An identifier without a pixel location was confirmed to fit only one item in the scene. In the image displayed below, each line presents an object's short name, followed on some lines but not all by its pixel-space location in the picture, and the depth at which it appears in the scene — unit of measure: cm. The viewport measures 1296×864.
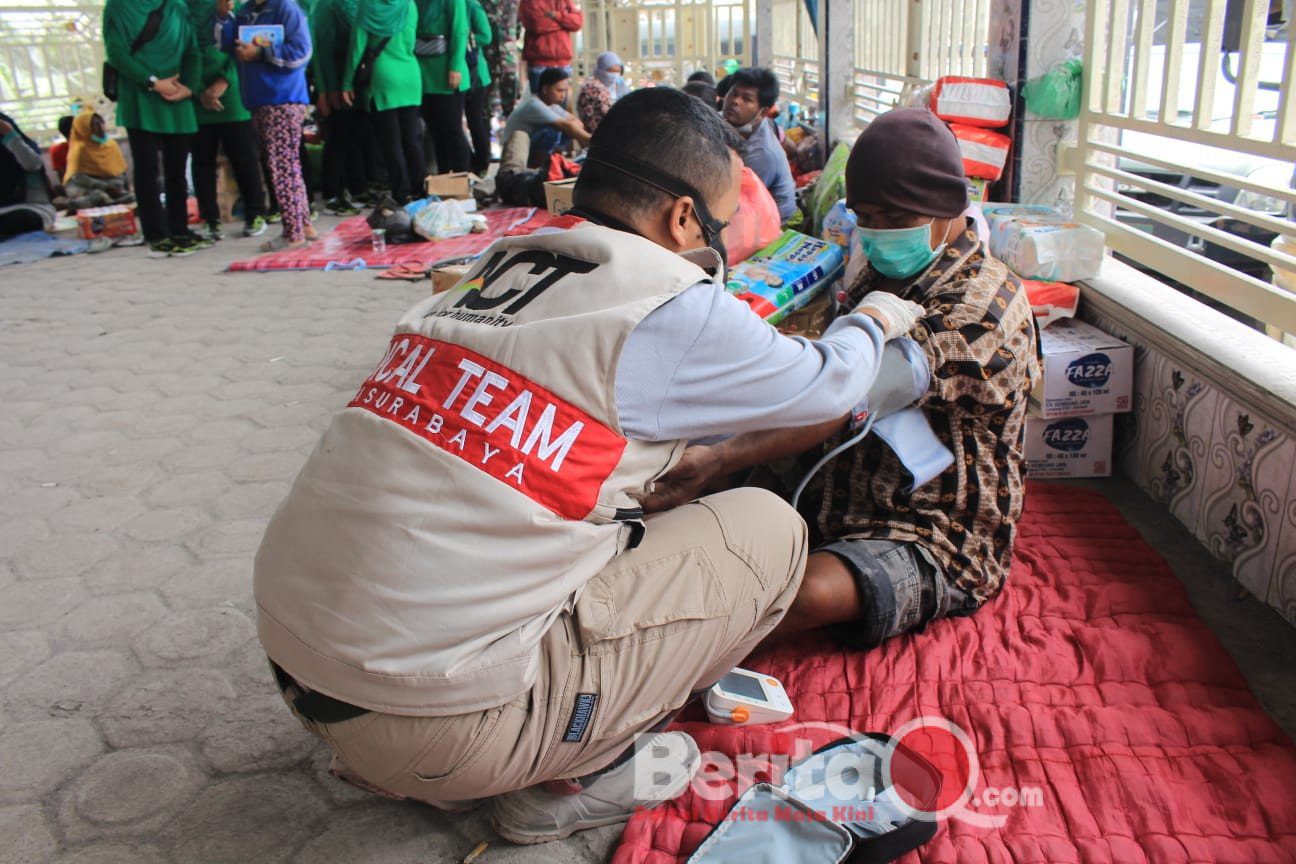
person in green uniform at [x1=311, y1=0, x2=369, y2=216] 799
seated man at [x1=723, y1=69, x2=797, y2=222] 455
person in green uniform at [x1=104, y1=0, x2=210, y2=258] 631
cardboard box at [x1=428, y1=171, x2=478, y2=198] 790
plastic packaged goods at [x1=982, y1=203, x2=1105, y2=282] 306
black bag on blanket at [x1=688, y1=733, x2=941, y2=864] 162
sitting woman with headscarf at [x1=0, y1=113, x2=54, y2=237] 800
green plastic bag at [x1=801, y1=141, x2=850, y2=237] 395
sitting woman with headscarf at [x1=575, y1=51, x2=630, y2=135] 867
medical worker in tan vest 135
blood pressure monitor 196
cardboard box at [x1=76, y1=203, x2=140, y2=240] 781
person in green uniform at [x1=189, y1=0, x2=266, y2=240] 671
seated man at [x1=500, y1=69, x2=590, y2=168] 859
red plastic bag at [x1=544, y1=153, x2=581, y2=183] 789
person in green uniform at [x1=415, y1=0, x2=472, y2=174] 809
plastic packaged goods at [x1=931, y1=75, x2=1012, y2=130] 356
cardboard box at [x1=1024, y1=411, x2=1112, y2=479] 295
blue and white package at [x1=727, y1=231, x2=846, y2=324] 284
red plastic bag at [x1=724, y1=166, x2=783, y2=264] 326
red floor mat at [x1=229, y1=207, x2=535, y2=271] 674
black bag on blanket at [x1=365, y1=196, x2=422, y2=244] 732
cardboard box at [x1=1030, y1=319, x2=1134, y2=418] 284
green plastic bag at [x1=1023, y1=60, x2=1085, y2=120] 339
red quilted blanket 169
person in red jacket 919
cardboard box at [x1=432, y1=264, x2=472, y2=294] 386
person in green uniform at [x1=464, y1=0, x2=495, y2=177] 876
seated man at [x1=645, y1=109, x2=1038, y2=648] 207
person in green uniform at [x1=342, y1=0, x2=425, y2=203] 761
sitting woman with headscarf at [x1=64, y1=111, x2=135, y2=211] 897
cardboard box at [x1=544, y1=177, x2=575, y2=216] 523
